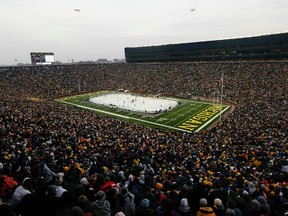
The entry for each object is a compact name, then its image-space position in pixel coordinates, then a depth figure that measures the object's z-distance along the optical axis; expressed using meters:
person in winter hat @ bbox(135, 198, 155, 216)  5.41
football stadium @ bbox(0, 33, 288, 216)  6.39
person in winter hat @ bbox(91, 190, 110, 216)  5.42
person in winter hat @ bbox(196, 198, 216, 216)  5.76
